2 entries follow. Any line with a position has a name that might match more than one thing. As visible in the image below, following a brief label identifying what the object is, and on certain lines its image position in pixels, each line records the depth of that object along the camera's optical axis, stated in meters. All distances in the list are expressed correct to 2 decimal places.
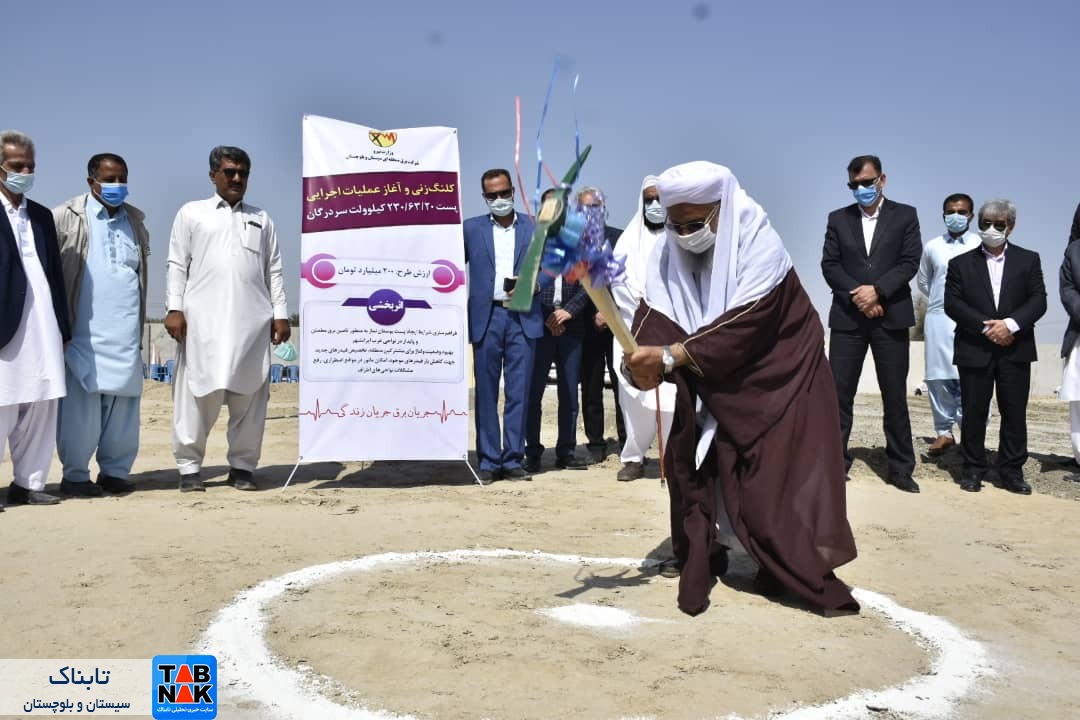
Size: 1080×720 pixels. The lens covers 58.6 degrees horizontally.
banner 7.00
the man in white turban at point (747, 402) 4.18
